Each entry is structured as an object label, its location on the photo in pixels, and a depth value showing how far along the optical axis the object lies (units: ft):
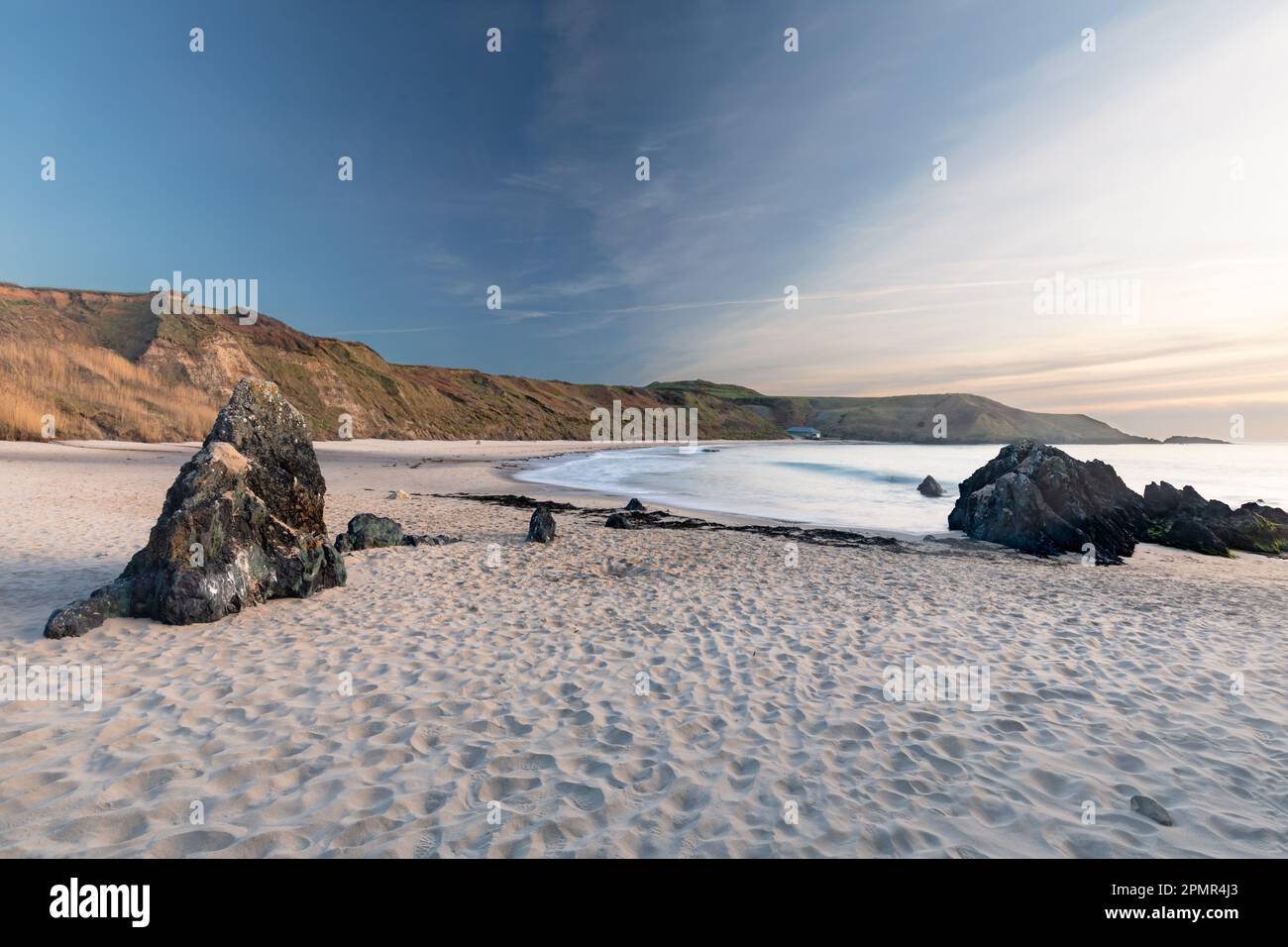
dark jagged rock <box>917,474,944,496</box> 101.32
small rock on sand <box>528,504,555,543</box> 44.91
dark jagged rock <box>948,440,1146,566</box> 50.60
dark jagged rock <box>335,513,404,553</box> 39.50
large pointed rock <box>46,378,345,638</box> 24.12
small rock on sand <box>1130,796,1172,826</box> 12.71
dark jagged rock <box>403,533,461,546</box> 42.29
